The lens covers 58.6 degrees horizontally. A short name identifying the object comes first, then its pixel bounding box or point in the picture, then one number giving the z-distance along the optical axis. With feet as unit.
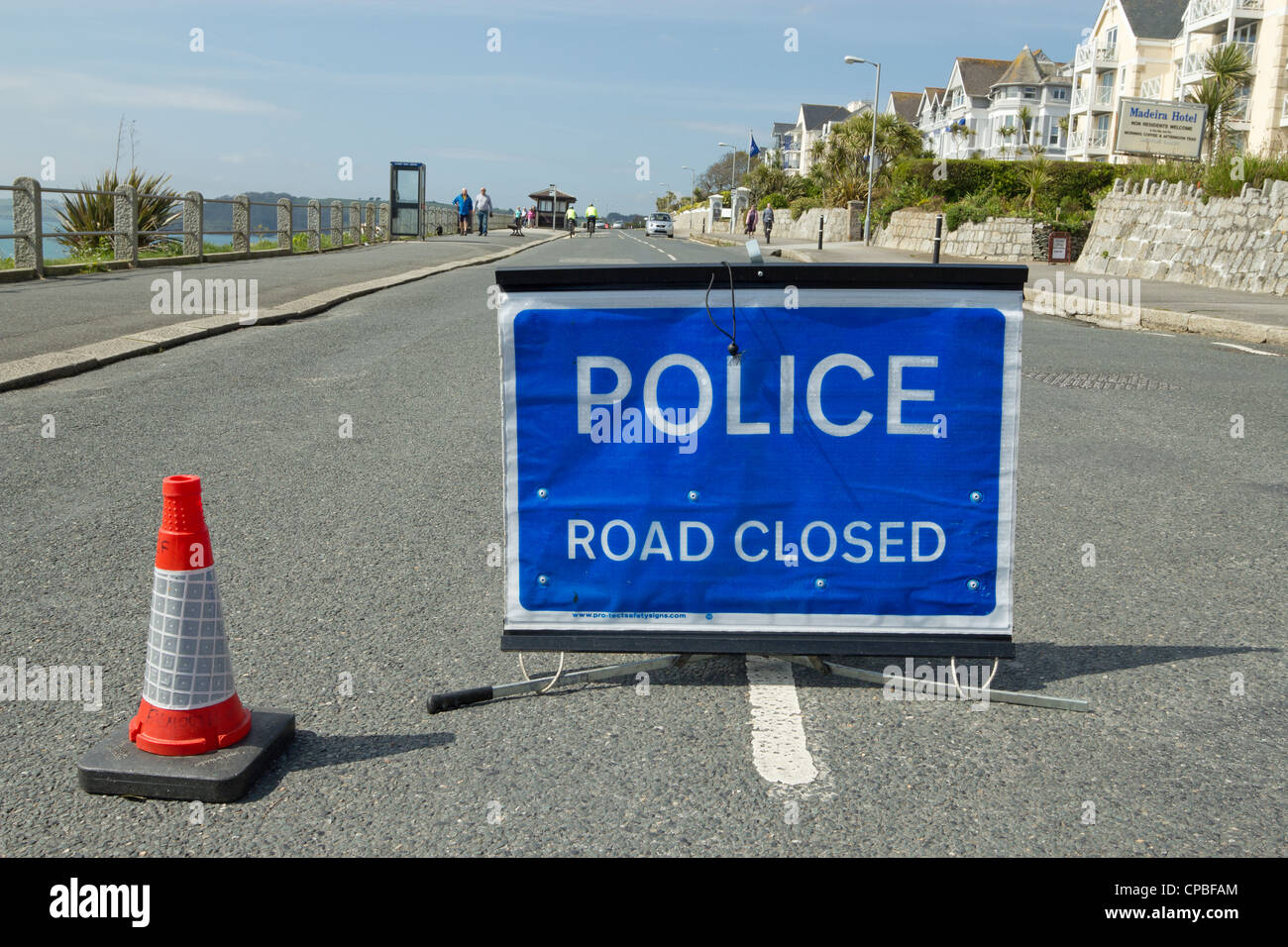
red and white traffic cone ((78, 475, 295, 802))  10.28
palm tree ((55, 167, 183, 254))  69.51
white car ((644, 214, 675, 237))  266.36
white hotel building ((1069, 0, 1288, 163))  165.99
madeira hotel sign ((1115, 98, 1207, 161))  125.39
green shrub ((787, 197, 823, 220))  231.50
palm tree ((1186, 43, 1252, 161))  147.23
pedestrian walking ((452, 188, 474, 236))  168.04
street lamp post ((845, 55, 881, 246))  166.93
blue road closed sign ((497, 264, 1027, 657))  12.18
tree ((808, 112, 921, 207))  215.61
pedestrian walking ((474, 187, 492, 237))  160.45
